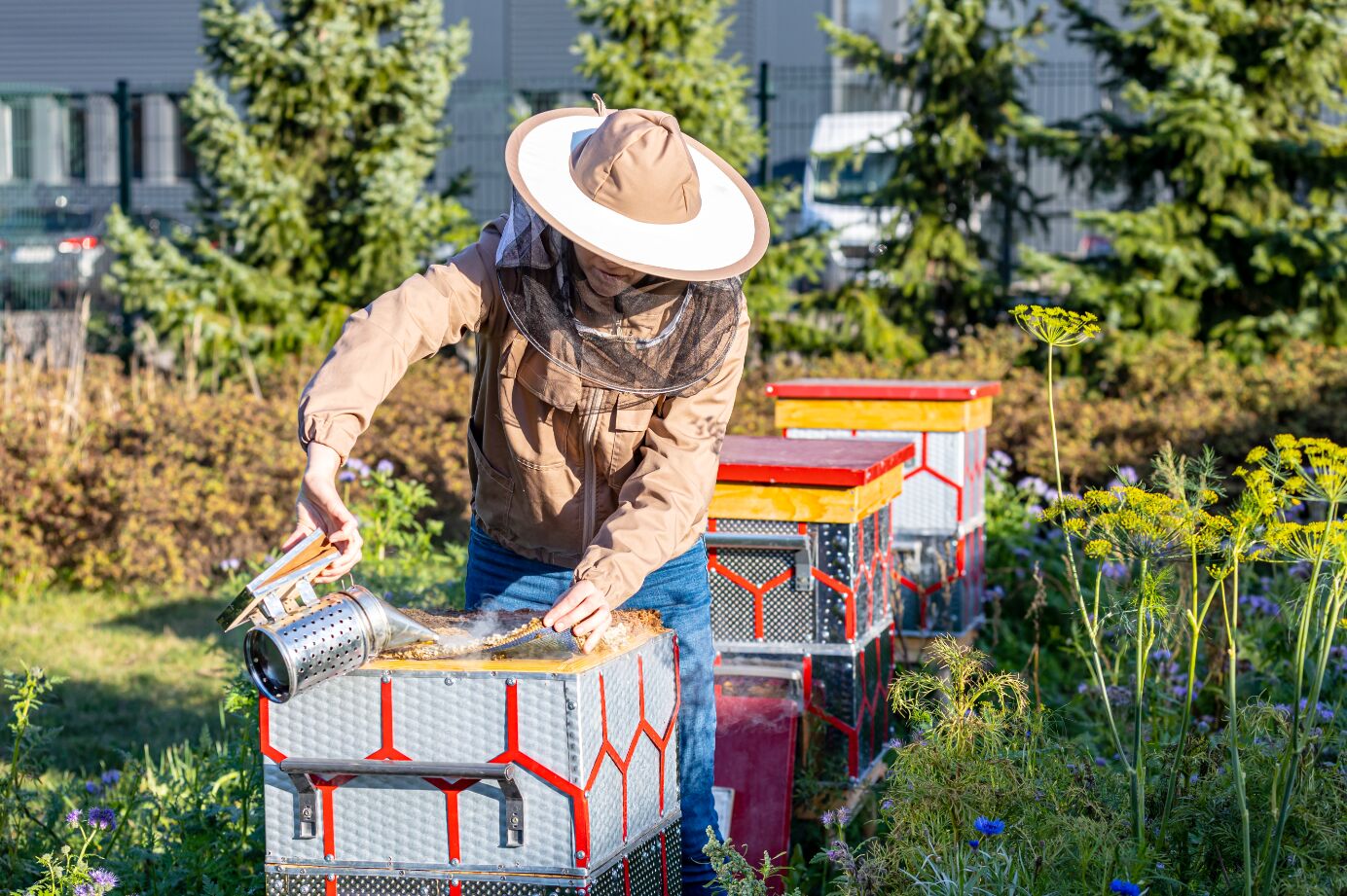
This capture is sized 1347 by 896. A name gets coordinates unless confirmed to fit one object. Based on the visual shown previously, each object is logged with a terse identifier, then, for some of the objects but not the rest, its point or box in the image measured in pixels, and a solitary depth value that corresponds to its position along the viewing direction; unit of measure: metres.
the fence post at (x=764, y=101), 10.66
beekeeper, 2.77
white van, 14.70
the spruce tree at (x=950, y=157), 9.27
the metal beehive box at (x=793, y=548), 3.96
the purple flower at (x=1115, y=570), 5.14
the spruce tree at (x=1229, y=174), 8.41
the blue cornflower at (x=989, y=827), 2.42
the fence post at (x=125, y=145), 11.44
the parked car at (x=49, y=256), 12.99
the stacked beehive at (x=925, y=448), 5.12
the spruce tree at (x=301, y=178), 9.47
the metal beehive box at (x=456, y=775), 2.37
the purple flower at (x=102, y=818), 3.21
